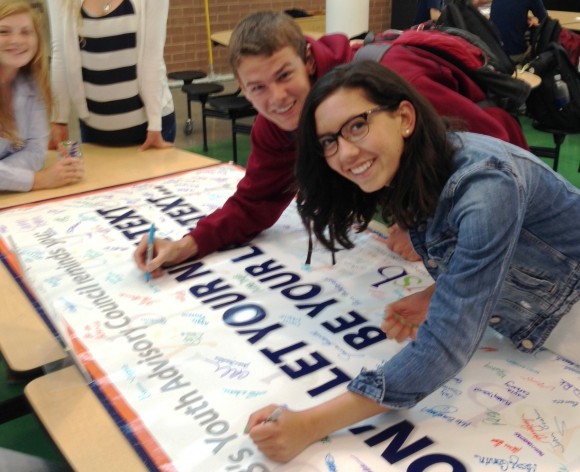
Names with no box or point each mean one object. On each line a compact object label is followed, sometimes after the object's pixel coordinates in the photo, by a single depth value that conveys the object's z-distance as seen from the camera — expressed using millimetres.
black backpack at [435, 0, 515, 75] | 2303
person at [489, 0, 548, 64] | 4648
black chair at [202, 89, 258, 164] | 3808
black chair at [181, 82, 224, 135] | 4253
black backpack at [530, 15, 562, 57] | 4375
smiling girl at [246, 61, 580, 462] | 823
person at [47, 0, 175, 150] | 1984
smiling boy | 1207
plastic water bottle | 3119
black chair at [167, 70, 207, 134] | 4722
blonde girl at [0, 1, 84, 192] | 1753
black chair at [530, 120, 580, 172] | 3219
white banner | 803
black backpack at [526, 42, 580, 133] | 3105
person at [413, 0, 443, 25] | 5317
